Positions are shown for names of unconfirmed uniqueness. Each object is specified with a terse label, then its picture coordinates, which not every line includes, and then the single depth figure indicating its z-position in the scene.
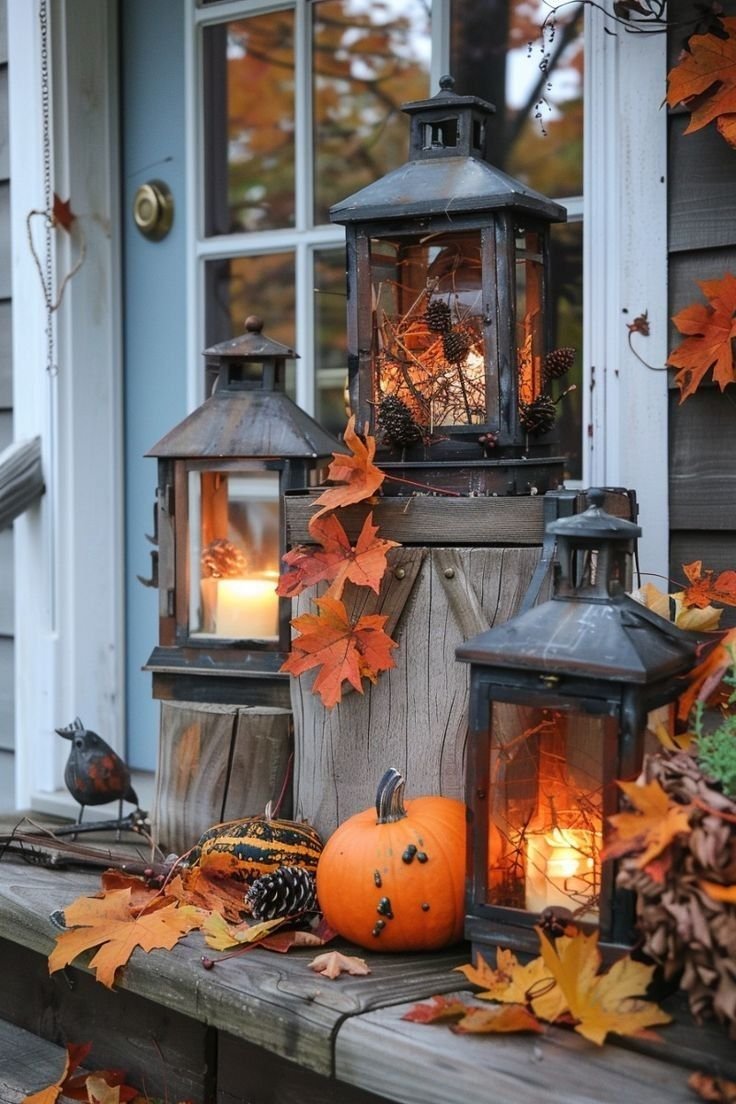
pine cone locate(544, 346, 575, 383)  2.12
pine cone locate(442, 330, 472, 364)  2.08
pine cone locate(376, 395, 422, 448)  2.10
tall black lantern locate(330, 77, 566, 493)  2.05
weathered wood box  2.06
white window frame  2.97
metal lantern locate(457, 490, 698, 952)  1.69
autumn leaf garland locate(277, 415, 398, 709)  2.06
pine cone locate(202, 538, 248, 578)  2.44
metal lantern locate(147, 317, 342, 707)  2.32
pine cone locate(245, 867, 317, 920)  2.02
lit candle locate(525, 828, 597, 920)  1.77
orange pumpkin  1.90
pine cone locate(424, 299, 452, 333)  2.08
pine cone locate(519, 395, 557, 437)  2.10
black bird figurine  2.54
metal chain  2.94
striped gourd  2.14
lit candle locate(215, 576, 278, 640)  2.39
